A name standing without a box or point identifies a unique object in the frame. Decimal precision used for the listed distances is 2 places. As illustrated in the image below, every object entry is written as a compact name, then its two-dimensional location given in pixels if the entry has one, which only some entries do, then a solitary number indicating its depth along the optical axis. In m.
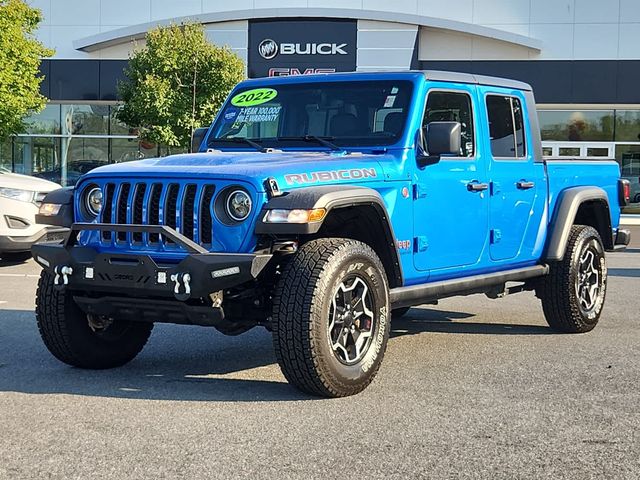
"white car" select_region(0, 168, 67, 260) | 11.57
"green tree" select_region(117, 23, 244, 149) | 22.98
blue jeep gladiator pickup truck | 4.88
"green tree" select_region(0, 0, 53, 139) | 20.08
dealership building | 27.16
